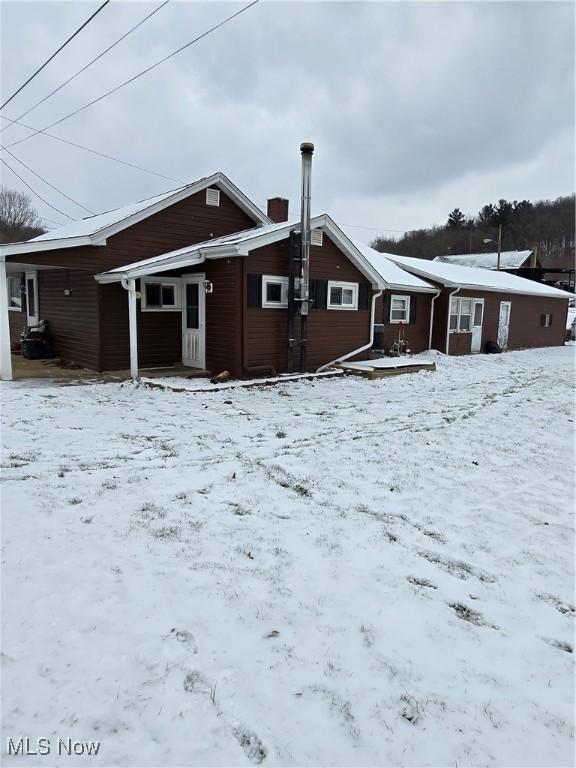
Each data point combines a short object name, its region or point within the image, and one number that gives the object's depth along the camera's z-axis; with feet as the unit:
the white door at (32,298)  46.26
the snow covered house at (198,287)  34.12
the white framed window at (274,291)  35.45
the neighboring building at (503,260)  138.31
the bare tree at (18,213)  122.83
